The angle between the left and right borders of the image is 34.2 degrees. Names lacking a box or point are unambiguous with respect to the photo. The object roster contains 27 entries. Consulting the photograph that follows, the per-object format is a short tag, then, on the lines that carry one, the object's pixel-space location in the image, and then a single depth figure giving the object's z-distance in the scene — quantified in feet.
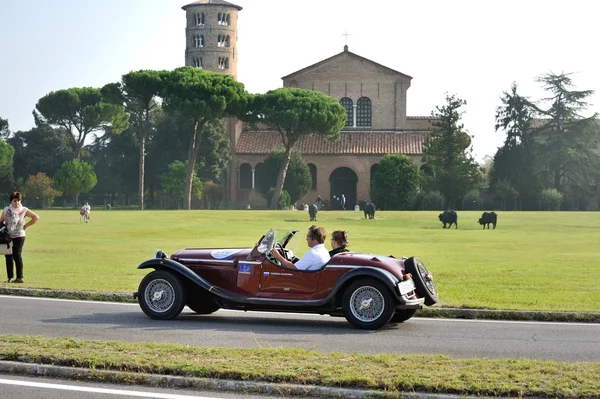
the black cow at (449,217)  181.27
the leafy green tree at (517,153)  292.81
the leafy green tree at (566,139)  303.27
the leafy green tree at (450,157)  277.23
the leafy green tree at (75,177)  287.48
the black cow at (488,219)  177.99
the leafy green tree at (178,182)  291.58
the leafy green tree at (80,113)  314.55
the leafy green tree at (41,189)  290.35
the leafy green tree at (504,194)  281.33
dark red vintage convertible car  39.22
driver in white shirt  40.70
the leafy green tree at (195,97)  262.47
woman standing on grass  57.21
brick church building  320.70
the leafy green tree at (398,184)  270.87
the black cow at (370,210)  205.93
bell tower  360.07
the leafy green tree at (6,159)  301.43
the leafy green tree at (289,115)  283.18
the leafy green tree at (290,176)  297.53
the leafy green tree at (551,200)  279.08
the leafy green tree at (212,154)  312.50
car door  40.45
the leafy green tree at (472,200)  273.95
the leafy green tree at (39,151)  326.03
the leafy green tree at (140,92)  269.44
